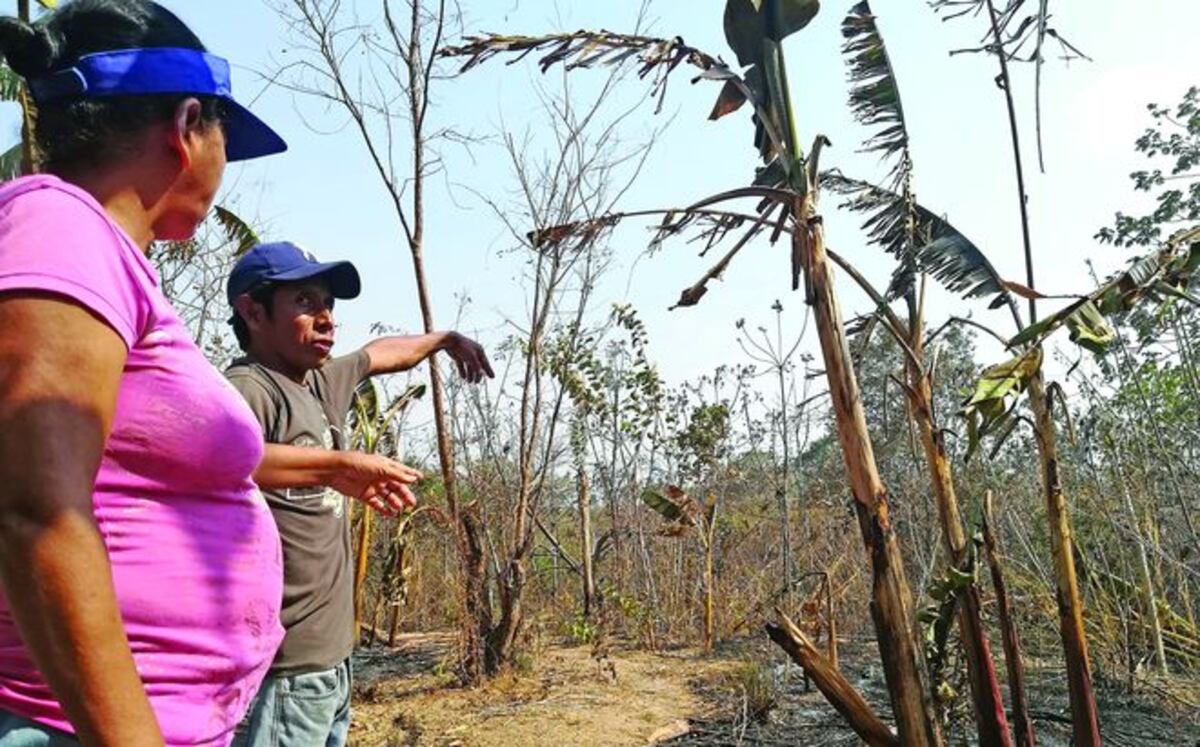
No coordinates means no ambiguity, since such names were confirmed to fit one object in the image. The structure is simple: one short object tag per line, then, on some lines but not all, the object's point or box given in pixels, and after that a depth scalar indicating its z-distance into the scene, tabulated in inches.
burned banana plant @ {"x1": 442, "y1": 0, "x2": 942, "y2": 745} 134.6
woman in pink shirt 33.3
